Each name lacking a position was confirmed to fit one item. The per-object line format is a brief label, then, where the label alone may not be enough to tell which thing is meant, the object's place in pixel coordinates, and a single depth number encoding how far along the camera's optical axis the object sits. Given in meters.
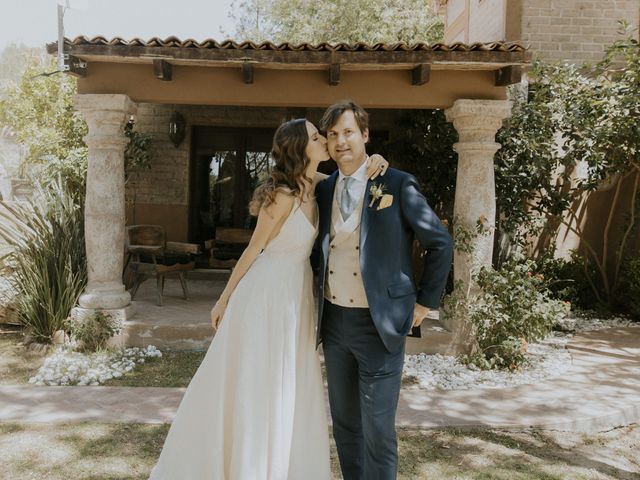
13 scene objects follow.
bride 2.44
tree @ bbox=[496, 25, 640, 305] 6.88
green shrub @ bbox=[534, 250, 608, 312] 8.09
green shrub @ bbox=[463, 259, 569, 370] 5.32
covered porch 5.46
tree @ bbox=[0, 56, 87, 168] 8.59
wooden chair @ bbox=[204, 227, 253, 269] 8.16
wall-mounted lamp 8.98
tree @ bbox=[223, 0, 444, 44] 19.06
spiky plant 5.75
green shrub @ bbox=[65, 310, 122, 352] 5.59
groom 2.25
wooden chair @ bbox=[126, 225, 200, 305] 6.64
